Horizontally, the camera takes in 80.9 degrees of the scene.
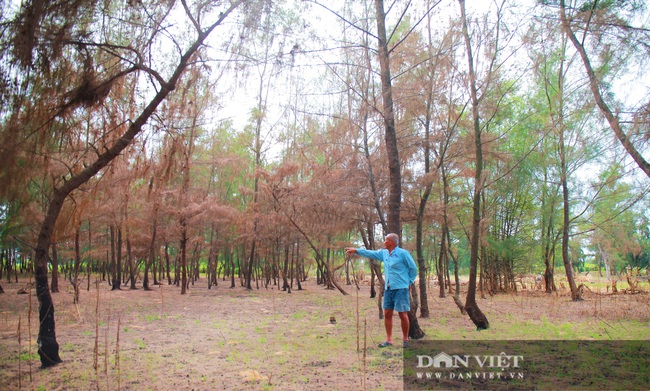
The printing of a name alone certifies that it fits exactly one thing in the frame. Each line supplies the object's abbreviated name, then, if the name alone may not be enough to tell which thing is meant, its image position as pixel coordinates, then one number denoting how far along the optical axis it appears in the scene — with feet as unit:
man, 15.58
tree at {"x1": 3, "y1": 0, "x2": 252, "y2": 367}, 10.62
